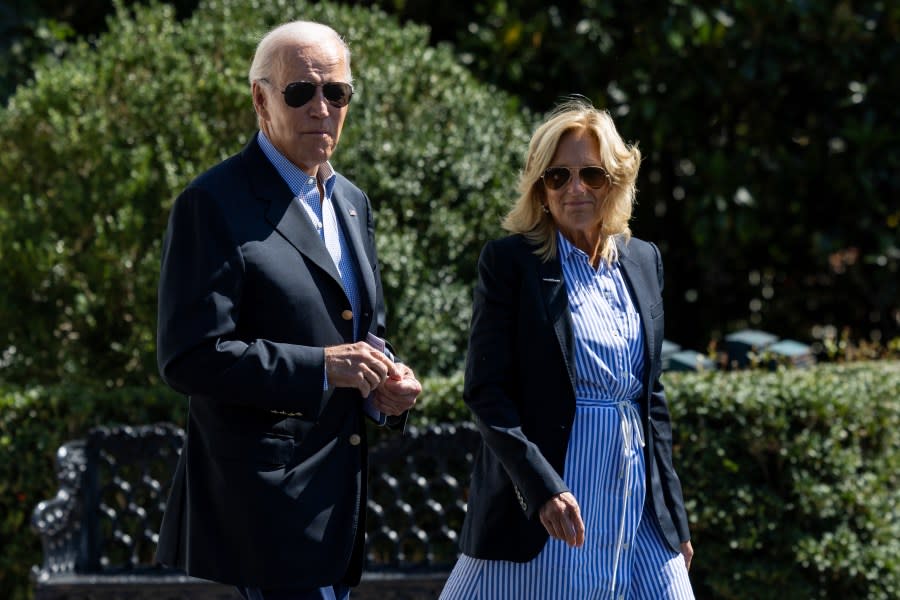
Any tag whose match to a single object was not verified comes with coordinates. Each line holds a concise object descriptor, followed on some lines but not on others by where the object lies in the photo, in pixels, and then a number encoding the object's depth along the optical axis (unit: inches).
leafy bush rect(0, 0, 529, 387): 482.0
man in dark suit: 231.5
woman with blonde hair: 269.3
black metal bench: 416.2
